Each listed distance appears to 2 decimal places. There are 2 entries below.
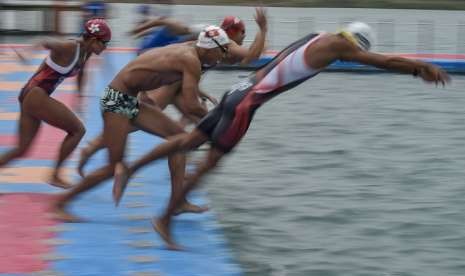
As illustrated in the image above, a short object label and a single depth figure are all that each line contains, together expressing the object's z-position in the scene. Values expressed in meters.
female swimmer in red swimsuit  15.11
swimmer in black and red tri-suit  12.77
